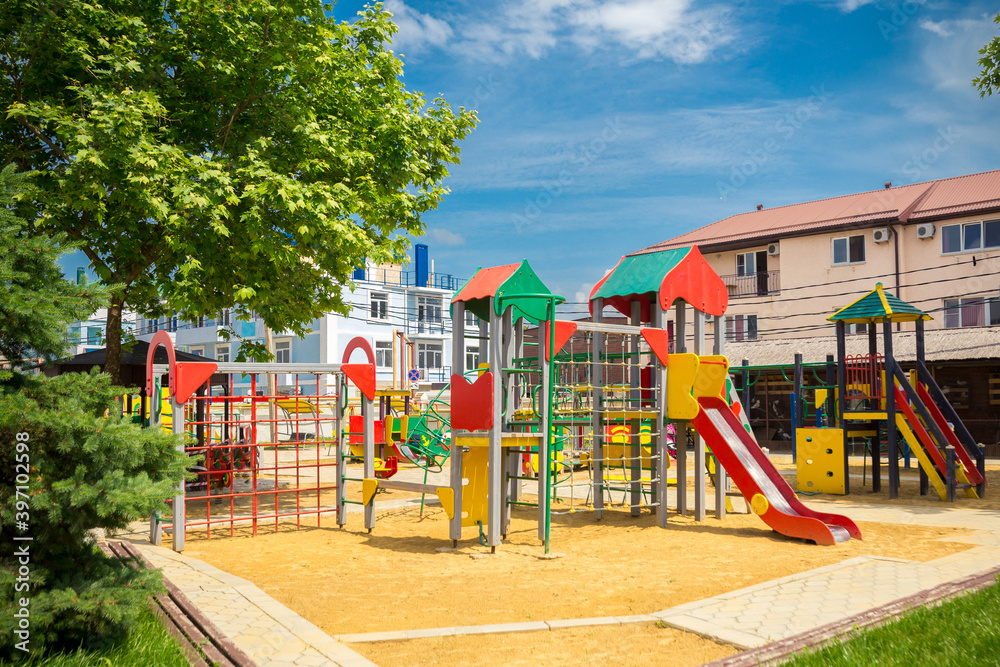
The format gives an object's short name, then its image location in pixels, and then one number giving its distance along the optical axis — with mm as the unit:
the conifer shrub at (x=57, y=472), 4094
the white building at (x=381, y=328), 44156
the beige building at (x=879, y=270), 23391
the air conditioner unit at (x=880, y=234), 28719
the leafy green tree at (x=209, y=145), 10461
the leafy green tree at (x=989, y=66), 13078
